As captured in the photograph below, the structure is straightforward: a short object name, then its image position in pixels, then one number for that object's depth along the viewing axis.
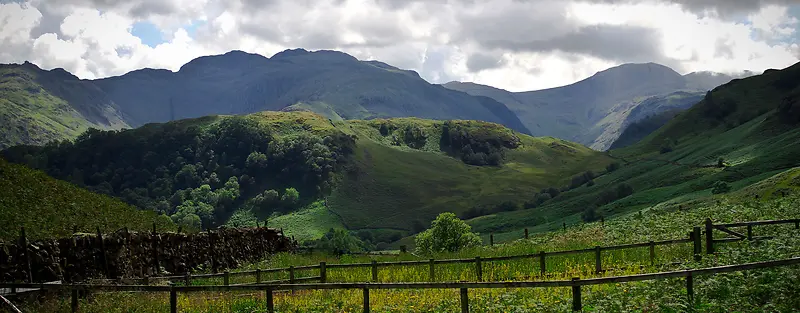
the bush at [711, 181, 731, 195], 89.71
